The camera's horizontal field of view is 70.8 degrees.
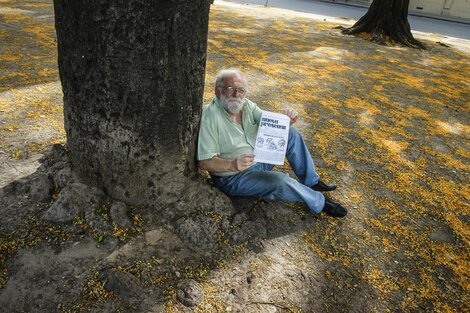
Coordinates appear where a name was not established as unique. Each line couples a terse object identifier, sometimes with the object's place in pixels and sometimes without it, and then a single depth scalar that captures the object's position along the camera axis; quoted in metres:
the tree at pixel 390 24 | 12.02
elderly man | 2.78
